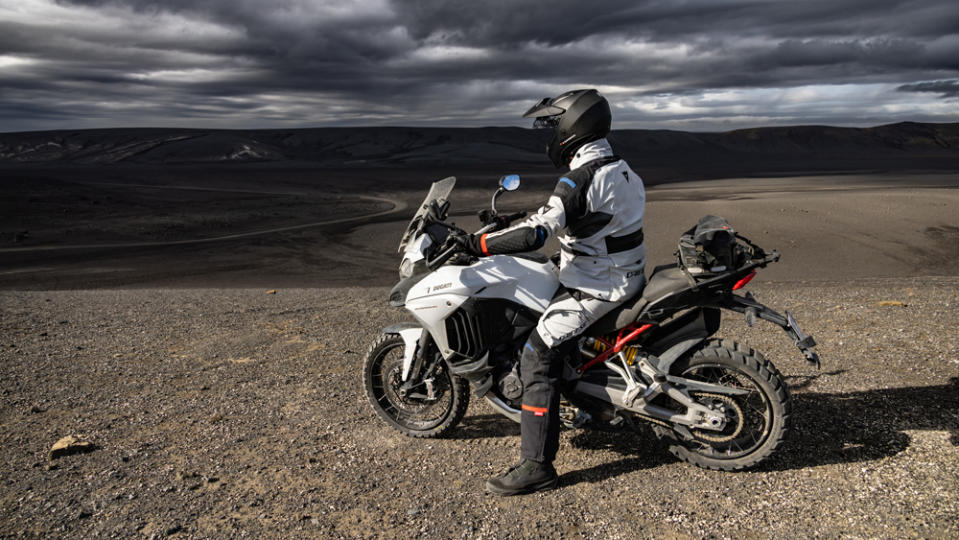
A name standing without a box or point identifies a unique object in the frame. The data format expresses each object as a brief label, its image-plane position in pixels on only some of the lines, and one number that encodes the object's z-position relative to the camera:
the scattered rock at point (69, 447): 4.32
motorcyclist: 3.48
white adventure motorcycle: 3.51
